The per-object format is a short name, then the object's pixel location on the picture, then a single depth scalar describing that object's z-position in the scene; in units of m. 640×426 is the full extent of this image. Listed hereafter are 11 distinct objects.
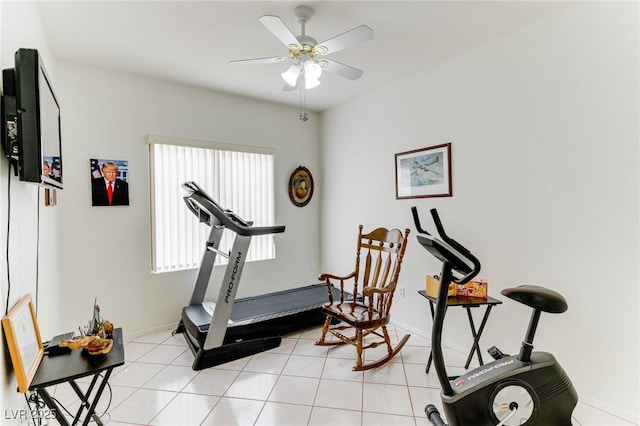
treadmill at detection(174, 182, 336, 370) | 2.65
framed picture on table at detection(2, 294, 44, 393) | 1.21
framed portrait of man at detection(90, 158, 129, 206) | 3.02
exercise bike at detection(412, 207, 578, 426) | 1.63
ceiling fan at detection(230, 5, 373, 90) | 1.88
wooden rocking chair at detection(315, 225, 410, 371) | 2.58
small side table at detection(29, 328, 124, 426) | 1.34
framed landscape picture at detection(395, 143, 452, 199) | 2.96
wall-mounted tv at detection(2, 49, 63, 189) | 1.29
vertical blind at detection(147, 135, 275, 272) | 3.39
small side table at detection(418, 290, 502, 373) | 2.25
